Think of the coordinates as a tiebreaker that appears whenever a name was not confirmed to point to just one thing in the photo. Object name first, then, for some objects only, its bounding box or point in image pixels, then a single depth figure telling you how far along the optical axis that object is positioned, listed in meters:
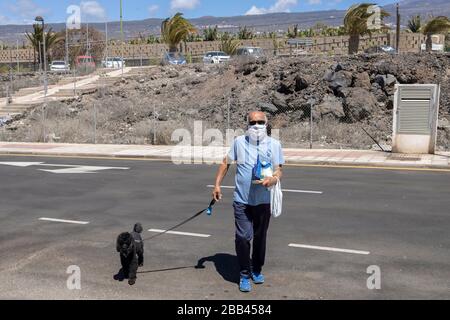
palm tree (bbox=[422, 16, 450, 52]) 41.75
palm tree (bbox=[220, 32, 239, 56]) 51.66
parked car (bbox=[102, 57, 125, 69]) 50.86
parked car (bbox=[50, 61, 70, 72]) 50.65
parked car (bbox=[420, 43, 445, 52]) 39.69
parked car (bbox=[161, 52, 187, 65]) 44.78
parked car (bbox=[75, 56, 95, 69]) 49.59
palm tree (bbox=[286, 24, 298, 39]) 67.79
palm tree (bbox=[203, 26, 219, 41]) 67.56
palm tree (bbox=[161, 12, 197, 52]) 45.75
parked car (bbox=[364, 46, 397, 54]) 36.80
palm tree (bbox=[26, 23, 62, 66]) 53.44
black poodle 6.47
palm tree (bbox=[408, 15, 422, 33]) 57.97
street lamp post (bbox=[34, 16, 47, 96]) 36.12
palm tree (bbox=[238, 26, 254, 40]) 65.88
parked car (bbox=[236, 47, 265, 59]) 43.67
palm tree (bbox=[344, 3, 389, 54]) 37.78
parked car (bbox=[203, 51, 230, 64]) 45.96
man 6.28
